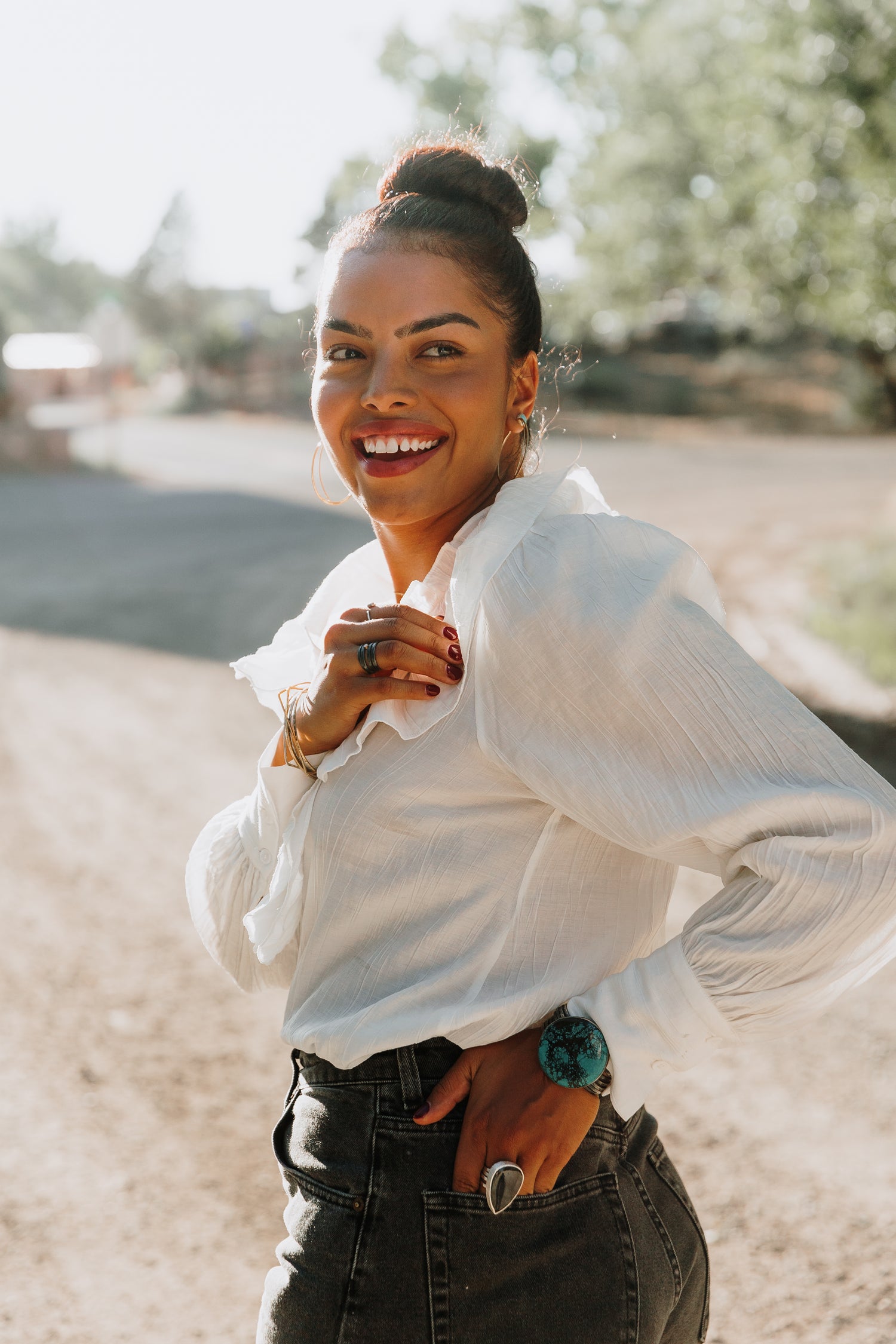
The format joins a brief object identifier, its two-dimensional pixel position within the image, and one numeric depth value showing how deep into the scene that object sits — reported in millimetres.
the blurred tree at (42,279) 77500
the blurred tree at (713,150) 7598
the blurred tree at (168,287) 49094
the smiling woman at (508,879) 1310
